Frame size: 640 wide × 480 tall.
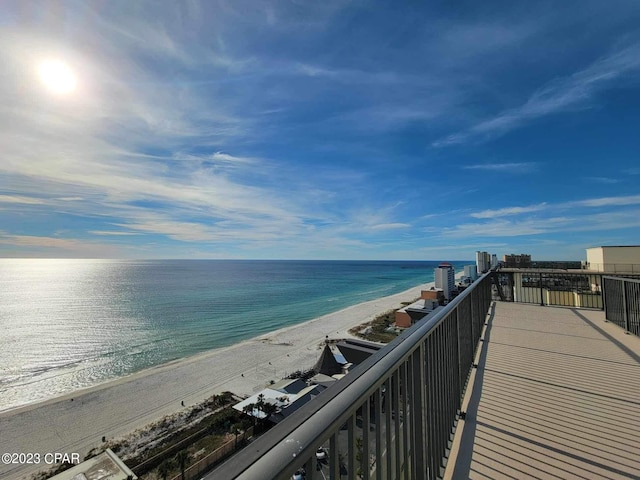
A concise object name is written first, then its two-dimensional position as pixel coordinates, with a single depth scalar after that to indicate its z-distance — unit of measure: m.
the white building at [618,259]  13.07
